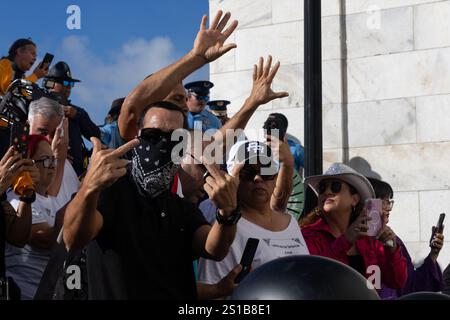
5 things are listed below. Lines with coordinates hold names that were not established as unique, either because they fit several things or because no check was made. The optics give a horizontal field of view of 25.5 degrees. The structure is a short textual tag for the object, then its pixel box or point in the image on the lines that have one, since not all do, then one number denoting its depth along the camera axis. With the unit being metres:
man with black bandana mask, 4.66
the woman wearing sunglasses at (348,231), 6.56
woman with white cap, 5.70
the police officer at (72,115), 8.27
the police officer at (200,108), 8.52
